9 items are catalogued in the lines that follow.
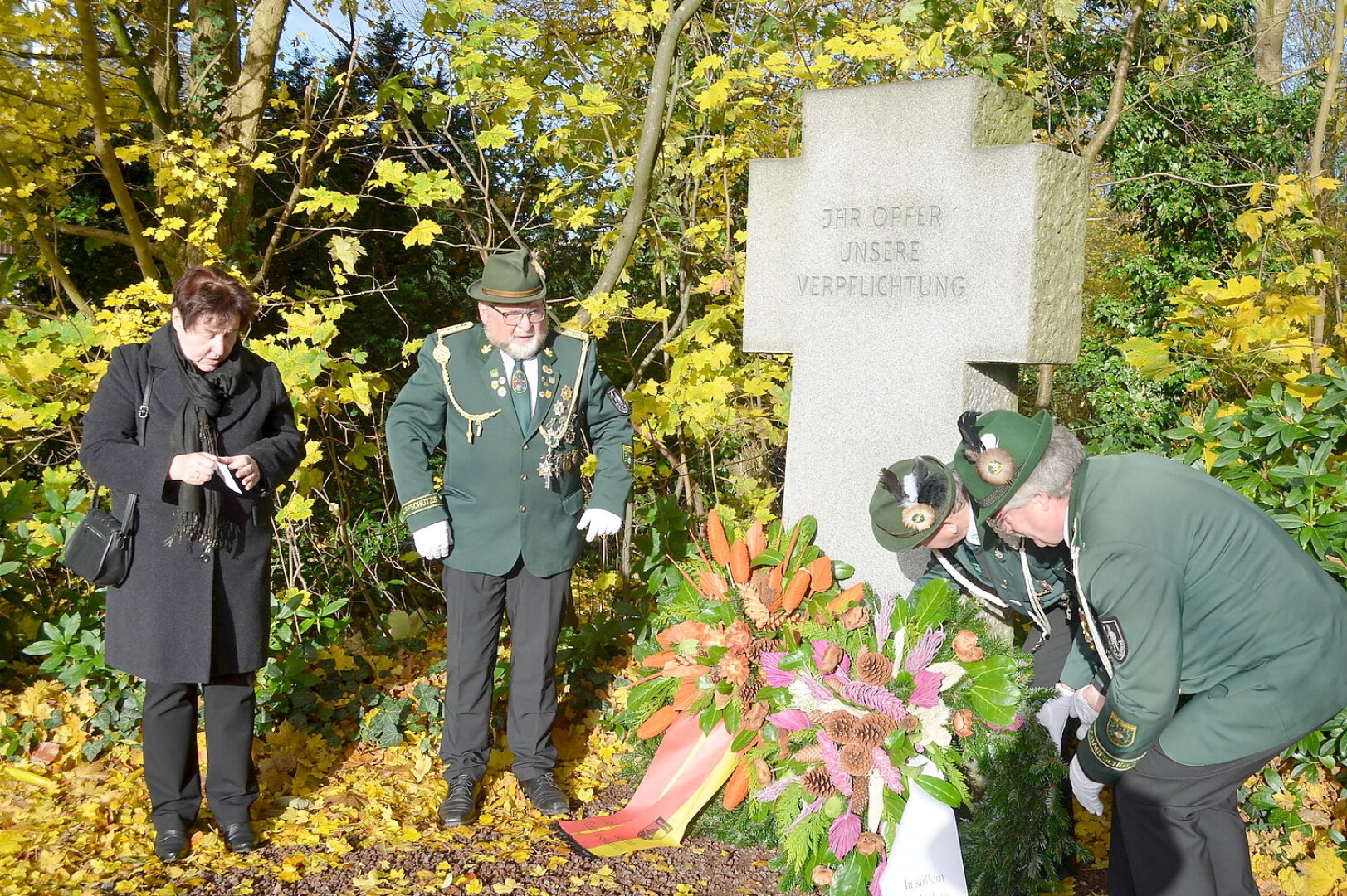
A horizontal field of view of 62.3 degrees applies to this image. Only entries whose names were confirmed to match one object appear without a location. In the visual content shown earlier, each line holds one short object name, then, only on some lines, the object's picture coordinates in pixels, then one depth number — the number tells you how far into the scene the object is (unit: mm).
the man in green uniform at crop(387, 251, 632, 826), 3748
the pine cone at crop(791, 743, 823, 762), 3039
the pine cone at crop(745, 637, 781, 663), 3463
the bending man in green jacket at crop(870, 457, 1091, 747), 3043
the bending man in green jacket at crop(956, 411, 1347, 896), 2457
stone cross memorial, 3443
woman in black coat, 3365
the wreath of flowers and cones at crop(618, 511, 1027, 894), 3008
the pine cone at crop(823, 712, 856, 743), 3002
